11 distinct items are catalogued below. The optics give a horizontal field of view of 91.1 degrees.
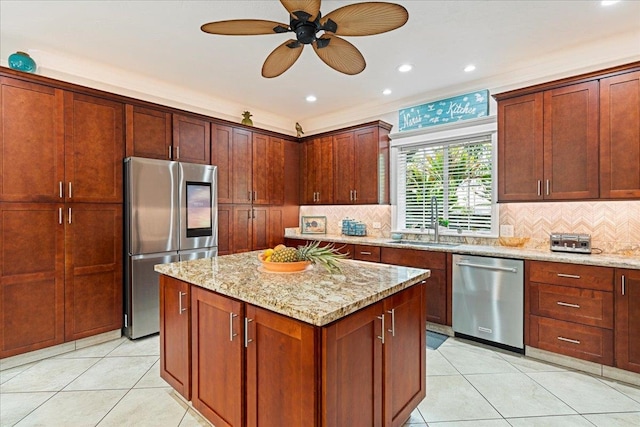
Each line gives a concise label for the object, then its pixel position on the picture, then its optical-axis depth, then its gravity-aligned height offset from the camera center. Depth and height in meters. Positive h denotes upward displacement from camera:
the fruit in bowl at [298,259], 2.01 -0.31
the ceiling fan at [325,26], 1.74 +1.12
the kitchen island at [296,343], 1.31 -0.66
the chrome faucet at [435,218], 3.91 -0.09
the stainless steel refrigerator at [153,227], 3.24 -0.16
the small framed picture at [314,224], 5.17 -0.21
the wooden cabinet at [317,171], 4.87 +0.65
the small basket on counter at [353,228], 4.73 -0.25
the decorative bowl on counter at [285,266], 2.00 -0.35
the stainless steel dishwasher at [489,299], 2.94 -0.87
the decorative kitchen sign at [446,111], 3.71 +1.27
